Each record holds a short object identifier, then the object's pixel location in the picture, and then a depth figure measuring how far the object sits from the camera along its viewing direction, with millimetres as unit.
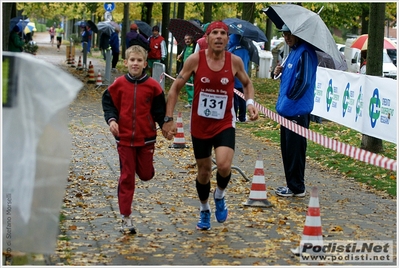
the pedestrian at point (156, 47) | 26906
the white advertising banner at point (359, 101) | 12977
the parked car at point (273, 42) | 59453
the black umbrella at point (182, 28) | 21034
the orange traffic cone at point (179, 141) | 14367
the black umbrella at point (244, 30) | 17578
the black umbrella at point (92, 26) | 43716
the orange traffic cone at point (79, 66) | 35594
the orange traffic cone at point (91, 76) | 27859
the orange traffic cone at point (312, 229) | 7023
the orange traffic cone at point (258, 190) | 9328
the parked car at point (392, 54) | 39938
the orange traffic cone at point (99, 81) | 26577
